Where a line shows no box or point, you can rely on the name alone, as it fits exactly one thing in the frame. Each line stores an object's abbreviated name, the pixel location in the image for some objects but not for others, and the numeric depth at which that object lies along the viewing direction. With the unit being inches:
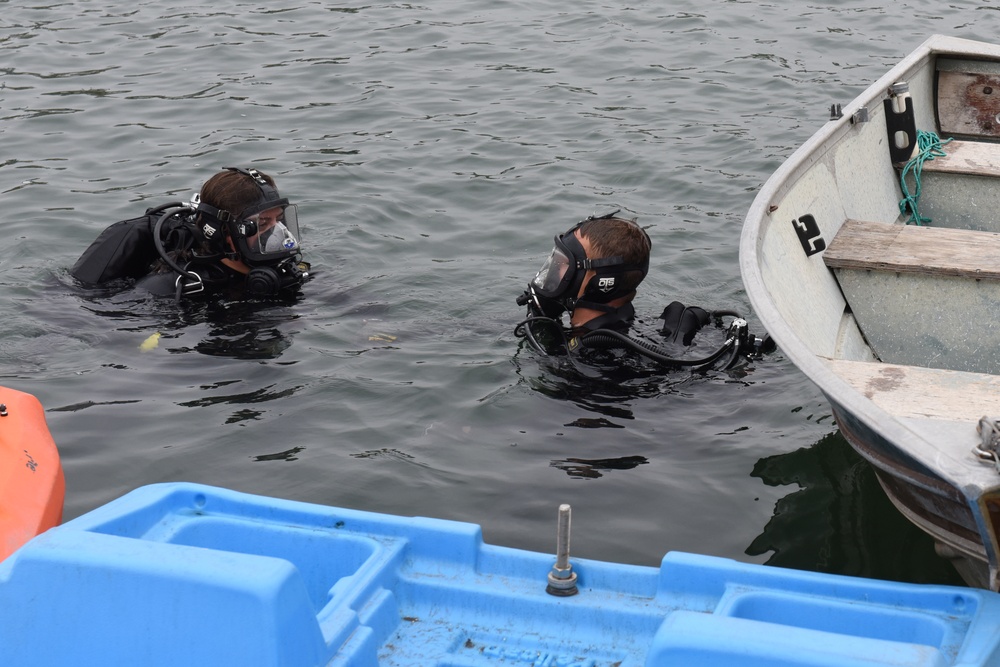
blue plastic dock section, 98.3
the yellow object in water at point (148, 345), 221.1
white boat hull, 125.5
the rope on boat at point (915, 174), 256.2
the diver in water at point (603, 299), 198.2
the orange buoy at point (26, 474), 144.3
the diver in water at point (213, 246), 224.1
